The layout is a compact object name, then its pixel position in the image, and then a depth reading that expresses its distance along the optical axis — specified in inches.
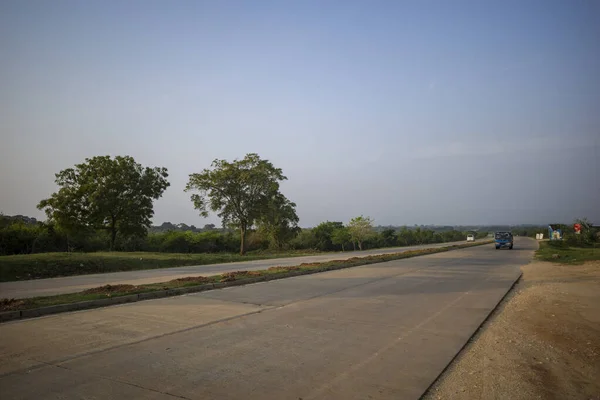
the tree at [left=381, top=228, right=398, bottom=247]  3157.0
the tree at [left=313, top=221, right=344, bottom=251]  2630.4
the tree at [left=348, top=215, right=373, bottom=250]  2564.0
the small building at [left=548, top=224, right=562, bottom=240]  2758.4
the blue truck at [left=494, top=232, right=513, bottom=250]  1786.4
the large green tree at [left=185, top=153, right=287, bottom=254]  1560.0
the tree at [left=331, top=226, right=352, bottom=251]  2598.4
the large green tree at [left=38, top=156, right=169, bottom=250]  1280.8
